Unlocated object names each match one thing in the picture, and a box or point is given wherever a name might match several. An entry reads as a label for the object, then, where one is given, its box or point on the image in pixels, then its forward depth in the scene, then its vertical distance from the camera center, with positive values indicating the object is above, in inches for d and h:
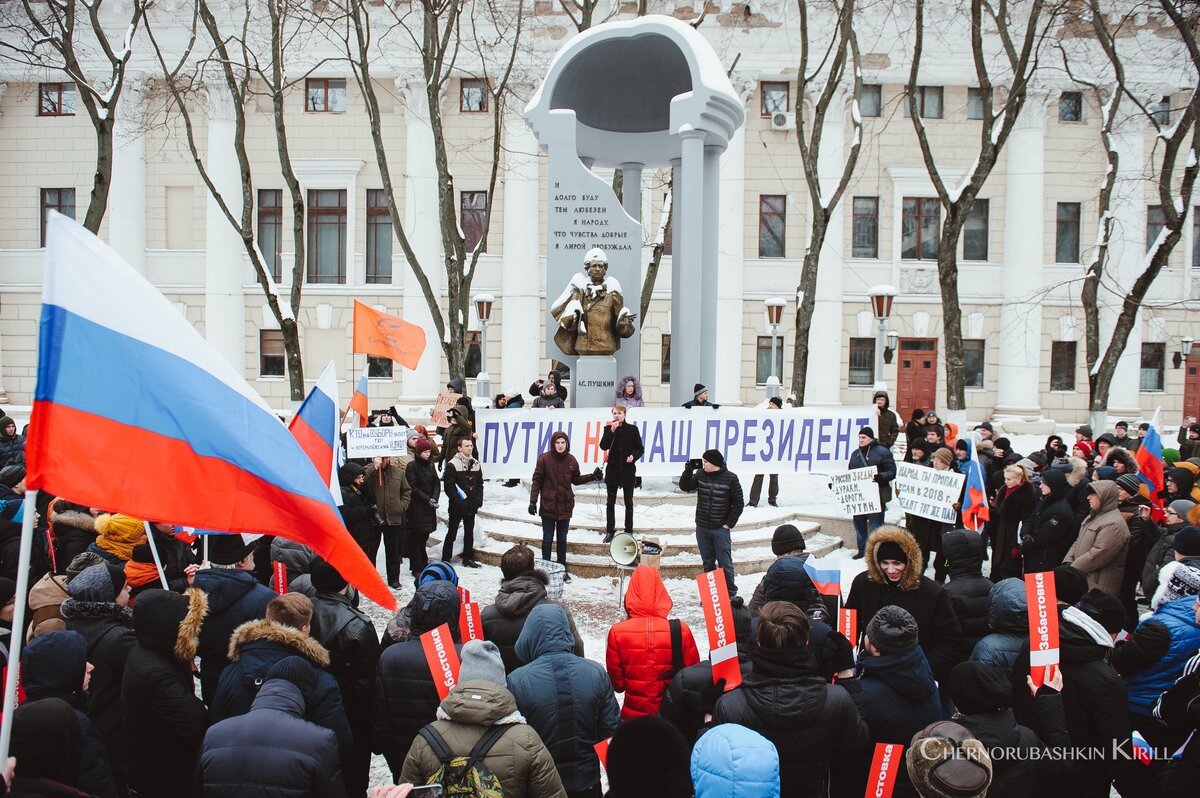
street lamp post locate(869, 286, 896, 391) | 711.5 +53.5
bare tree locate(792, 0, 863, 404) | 738.8 +174.3
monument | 543.8 +94.2
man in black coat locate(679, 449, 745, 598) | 363.3 -57.6
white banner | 463.2 -37.9
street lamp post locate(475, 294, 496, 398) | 852.0 +42.6
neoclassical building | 1074.7 +166.7
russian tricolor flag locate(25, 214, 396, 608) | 128.6 -10.7
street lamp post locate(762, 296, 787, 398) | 840.9 +49.7
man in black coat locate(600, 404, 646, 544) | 425.7 -40.8
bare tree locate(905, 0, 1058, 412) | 676.1 +160.2
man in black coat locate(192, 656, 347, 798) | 125.4 -57.0
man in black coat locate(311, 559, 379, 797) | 182.4 -62.4
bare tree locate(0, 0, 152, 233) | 611.8 +191.9
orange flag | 550.6 +15.2
